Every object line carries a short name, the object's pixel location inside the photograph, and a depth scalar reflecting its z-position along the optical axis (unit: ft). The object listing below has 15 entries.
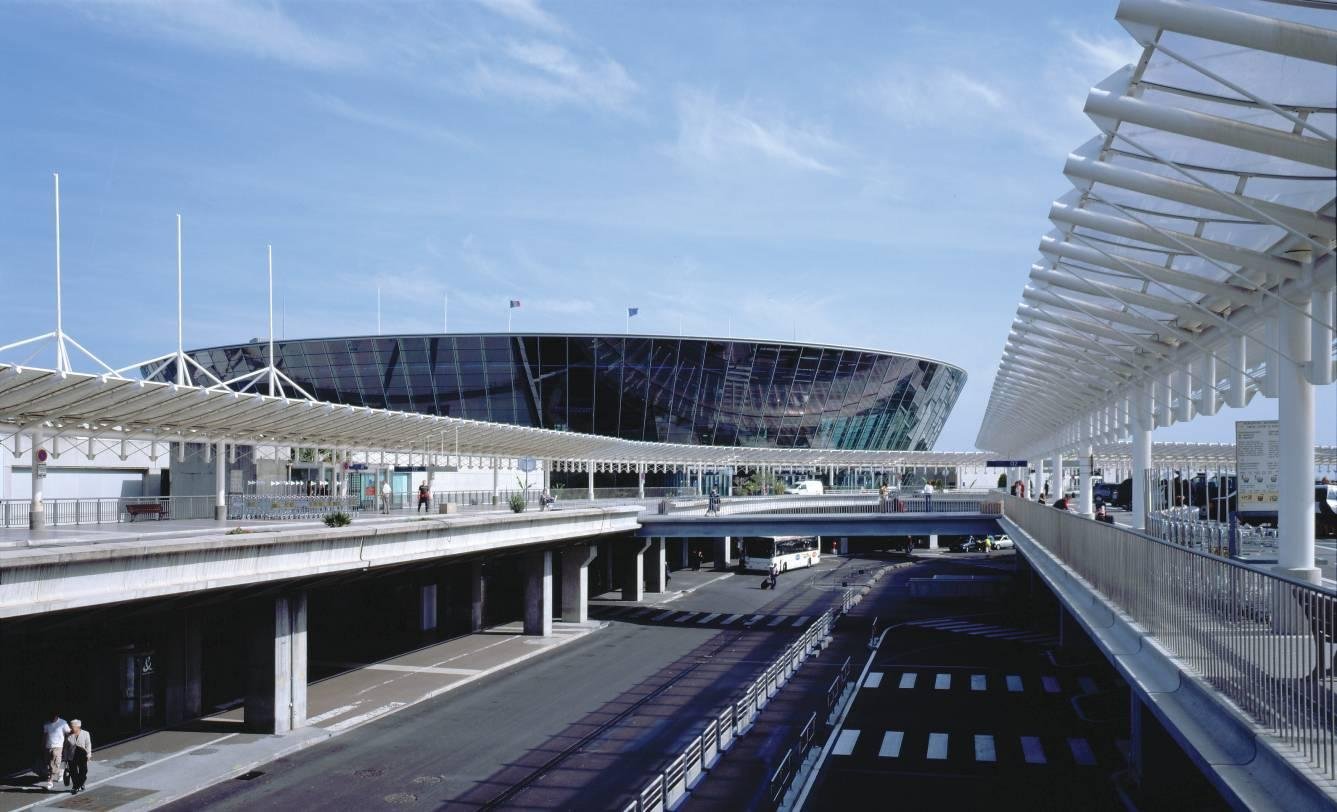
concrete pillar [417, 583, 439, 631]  149.07
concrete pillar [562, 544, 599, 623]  158.71
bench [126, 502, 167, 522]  99.55
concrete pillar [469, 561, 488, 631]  152.71
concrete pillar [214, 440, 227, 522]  105.79
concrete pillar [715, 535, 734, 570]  256.93
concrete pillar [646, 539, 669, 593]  199.93
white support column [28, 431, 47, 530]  78.54
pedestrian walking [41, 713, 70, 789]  73.77
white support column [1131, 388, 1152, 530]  84.50
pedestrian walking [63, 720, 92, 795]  72.59
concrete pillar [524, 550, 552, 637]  145.38
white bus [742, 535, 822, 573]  236.84
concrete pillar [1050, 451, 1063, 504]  166.34
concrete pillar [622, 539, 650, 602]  187.73
